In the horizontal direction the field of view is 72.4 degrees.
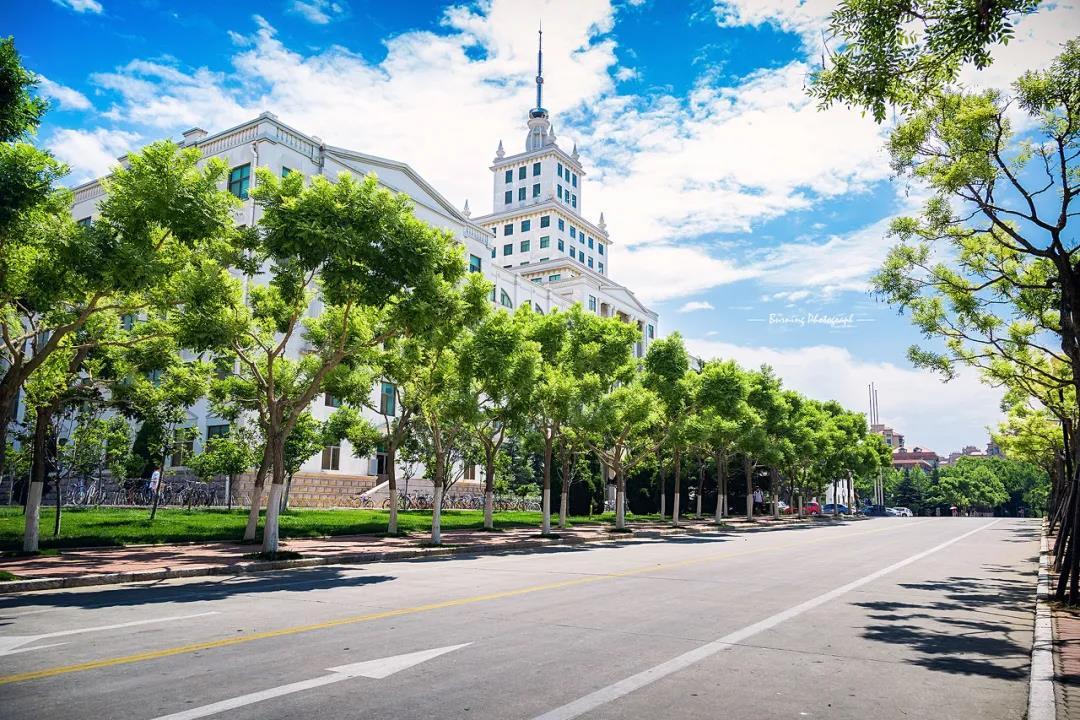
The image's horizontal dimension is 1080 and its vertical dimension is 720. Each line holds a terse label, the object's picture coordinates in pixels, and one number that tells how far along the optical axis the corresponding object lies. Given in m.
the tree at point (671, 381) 32.34
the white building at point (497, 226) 38.41
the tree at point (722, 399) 35.47
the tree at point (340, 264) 14.53
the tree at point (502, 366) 20.64
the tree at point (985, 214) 12.22
